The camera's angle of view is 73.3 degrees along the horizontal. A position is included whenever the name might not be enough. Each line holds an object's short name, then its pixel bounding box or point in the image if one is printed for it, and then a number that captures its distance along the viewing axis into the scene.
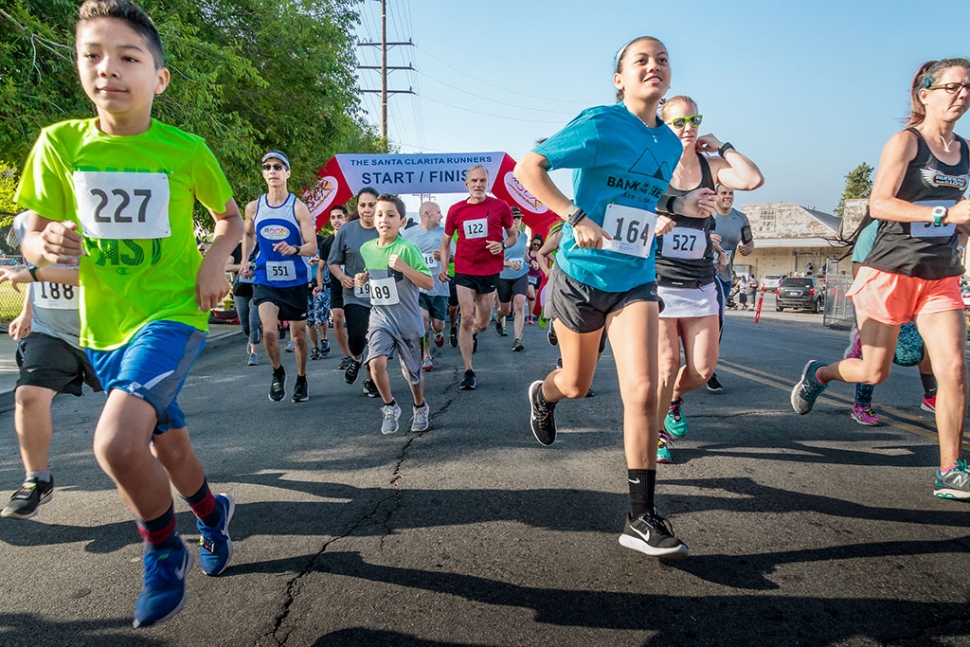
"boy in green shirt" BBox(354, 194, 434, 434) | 4.80
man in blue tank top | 5.88
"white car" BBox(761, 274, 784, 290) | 38.81
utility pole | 41.00
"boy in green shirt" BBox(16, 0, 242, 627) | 2.11
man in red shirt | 7.04
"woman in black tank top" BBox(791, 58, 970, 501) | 3.23
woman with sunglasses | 3.75
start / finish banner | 15.16
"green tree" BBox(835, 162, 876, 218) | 62.62
